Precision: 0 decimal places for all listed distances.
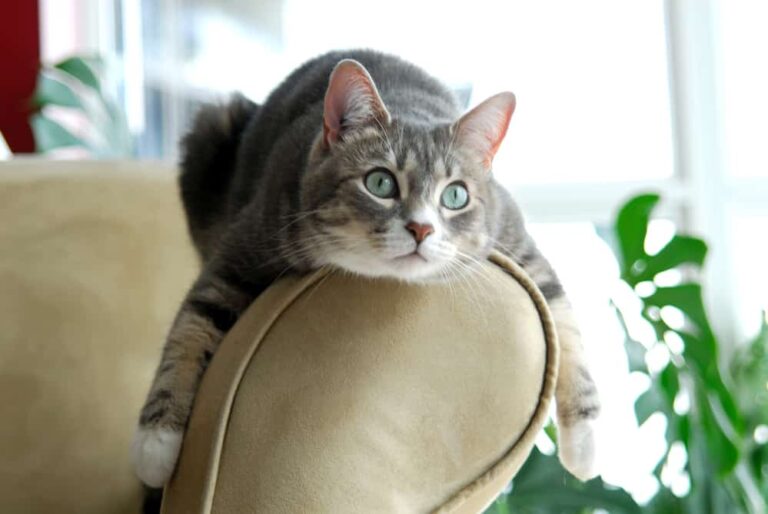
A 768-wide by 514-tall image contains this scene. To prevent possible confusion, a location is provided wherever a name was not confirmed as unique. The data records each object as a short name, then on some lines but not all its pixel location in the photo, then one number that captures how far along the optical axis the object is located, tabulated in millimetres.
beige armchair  803
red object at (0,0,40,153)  2680
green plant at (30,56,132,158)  2242
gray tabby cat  988
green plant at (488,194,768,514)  1822
